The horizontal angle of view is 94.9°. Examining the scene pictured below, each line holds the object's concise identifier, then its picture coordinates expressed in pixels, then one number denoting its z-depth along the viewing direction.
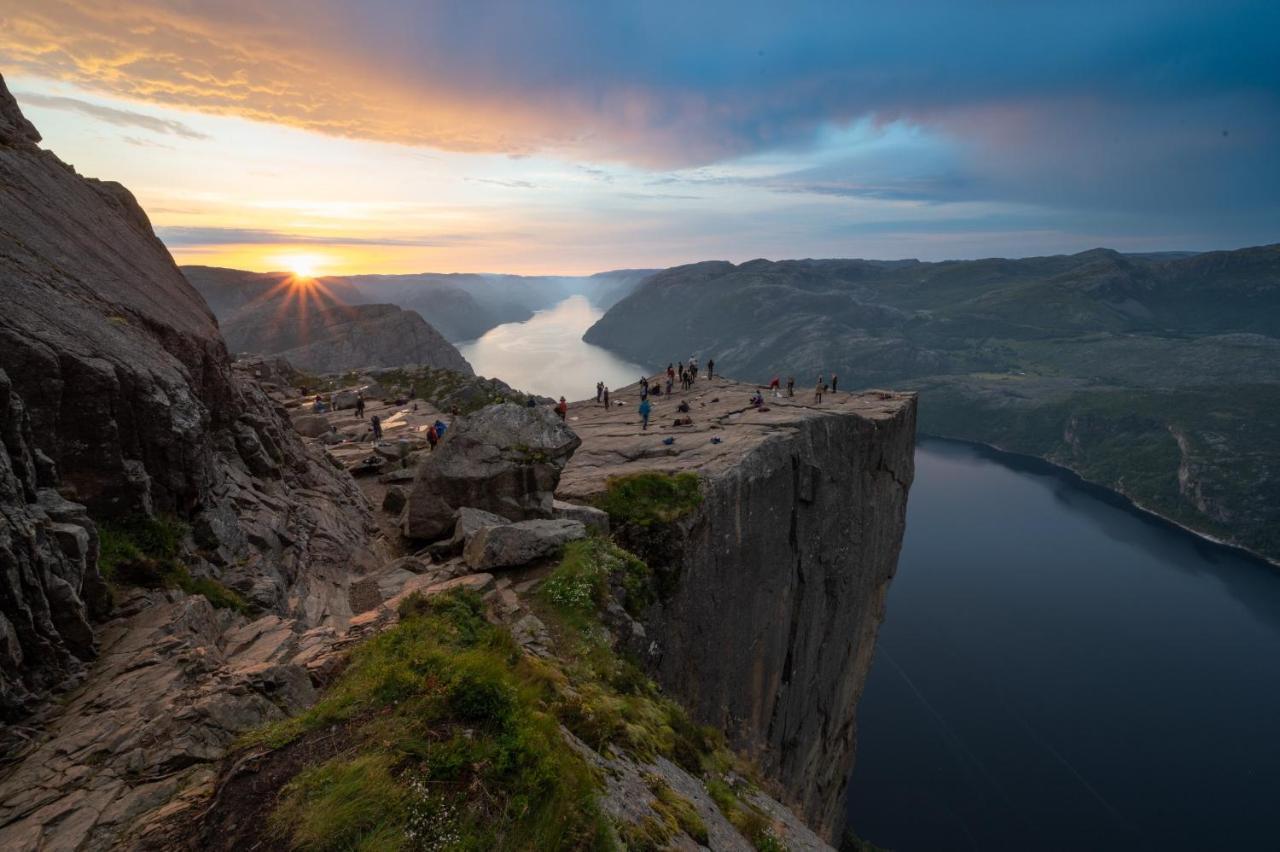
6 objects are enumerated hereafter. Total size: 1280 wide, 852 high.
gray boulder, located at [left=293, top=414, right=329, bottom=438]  36.38
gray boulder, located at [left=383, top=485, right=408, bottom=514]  24.53
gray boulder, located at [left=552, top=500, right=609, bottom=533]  19.47
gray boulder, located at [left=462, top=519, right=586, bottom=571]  16.39
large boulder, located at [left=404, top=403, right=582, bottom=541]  19.94
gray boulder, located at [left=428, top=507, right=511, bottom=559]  18.06
